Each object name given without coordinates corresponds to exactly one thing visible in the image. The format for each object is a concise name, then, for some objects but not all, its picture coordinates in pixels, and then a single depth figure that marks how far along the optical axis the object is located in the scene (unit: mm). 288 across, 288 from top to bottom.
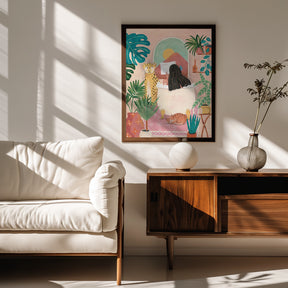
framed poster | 3082
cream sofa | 2258
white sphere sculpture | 2711
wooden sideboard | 2609
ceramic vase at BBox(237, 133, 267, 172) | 2711
